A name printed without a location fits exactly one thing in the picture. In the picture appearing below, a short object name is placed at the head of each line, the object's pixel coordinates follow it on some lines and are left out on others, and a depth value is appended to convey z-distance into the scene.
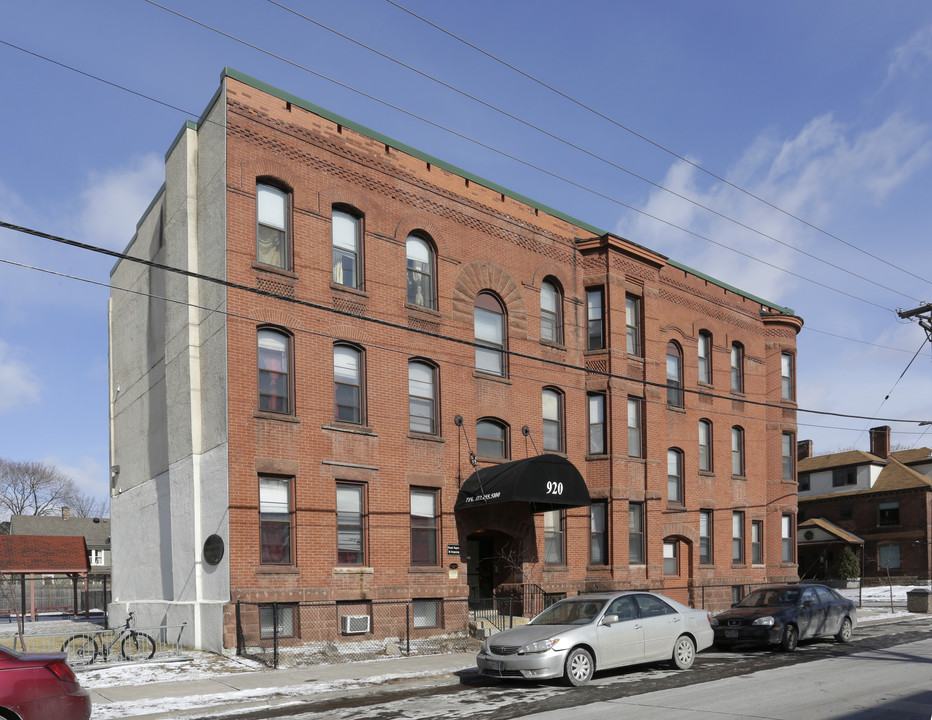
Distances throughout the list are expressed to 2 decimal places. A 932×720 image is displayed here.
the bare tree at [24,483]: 89.19
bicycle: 17.67
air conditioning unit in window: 19.84
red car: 8.54
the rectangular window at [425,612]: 21.58
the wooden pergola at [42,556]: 32.03
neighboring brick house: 51.16
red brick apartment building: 19.64
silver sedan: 13.80
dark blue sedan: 17.94
